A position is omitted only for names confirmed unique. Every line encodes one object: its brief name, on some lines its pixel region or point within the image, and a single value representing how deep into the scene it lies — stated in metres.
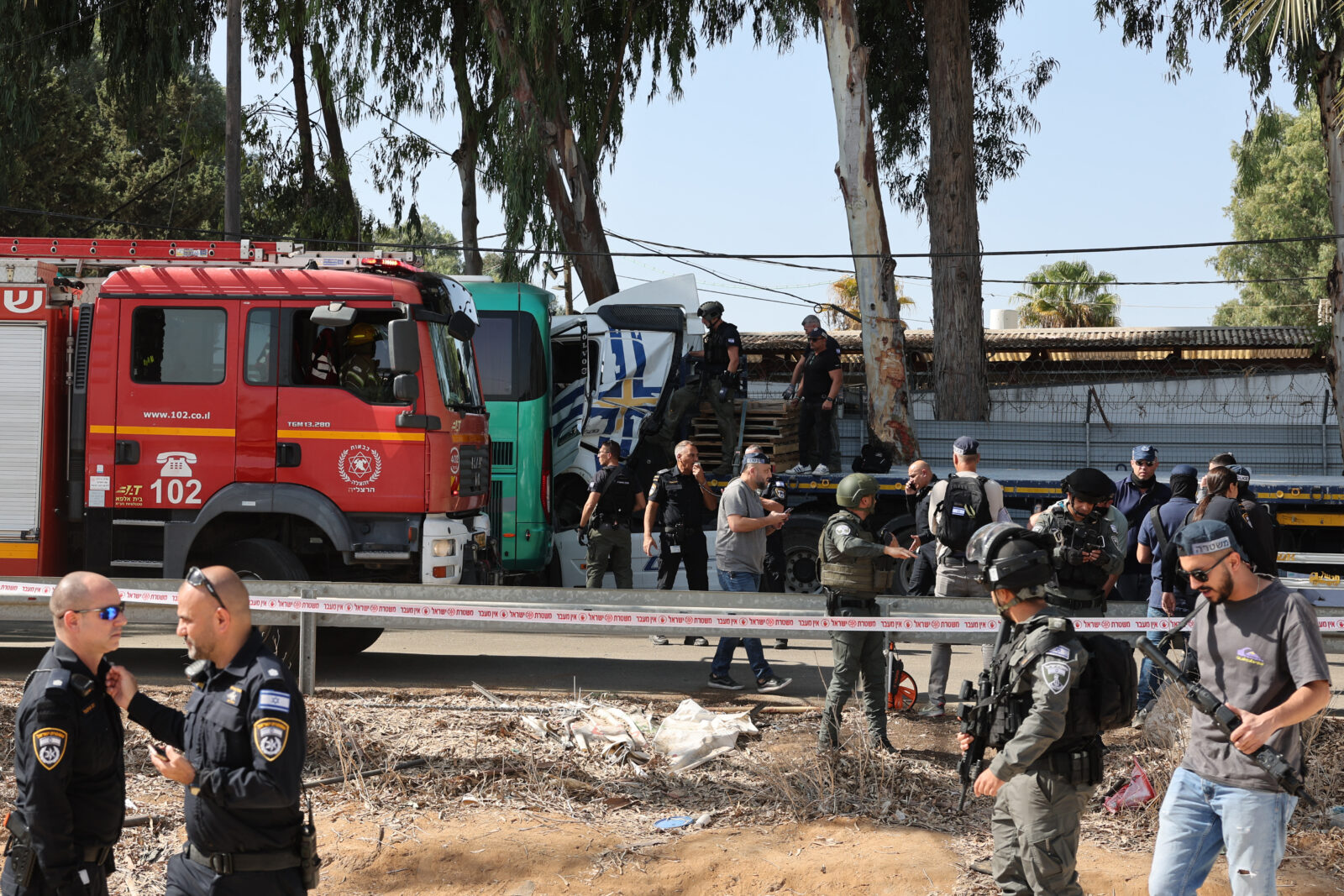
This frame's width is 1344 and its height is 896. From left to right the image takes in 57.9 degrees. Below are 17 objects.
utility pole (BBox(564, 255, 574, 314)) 18.04
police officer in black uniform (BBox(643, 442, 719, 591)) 9.60
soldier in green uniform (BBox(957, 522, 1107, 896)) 3.89
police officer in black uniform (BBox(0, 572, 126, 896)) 3.44
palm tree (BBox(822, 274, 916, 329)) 41.59
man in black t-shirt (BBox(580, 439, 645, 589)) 10.16
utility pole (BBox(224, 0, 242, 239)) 15.41
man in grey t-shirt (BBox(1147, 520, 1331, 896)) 3.84
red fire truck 8.77
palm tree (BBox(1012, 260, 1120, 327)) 40.25
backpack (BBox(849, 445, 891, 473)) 13.33
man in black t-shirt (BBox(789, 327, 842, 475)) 13.27
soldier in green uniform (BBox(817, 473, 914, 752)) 6.71
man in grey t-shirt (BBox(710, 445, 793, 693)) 8.55
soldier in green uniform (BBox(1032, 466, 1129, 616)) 6.75
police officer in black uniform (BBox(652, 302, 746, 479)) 12.84
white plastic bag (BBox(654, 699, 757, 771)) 6.64
